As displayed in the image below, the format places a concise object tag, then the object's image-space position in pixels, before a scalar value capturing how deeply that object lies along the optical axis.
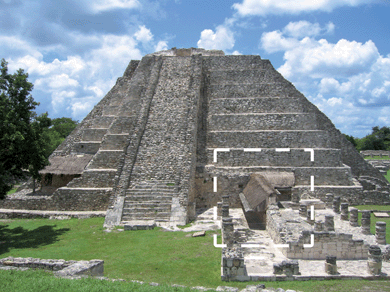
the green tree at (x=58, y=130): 40.48
